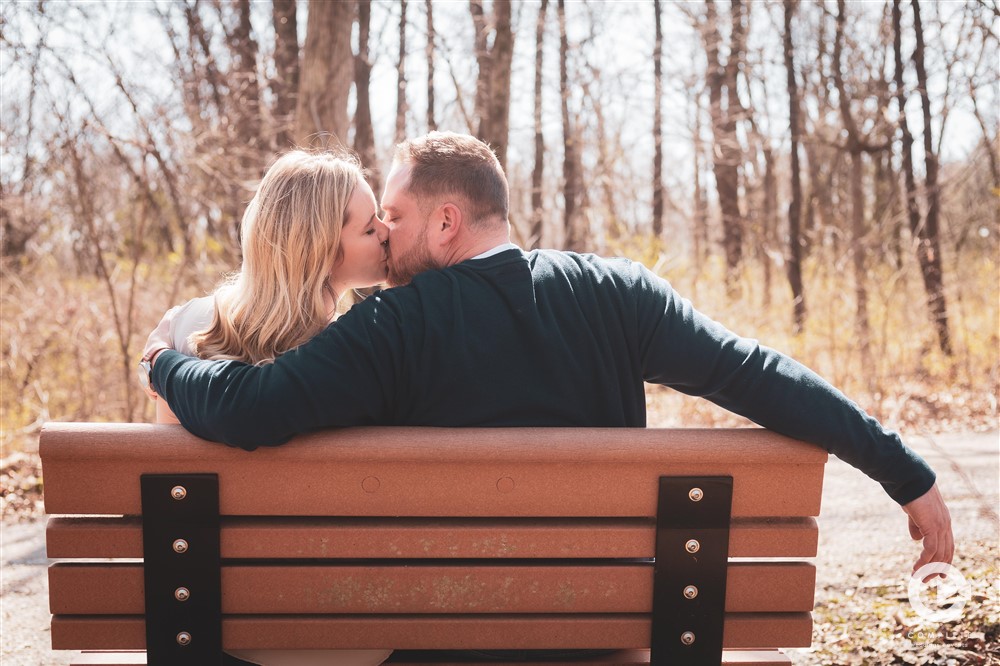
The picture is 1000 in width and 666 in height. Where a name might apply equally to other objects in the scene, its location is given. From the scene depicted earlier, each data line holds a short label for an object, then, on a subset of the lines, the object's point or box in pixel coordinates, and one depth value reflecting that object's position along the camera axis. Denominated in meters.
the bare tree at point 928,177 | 11.42
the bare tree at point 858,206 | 9.30
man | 1.81
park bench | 1.76
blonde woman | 2.22
